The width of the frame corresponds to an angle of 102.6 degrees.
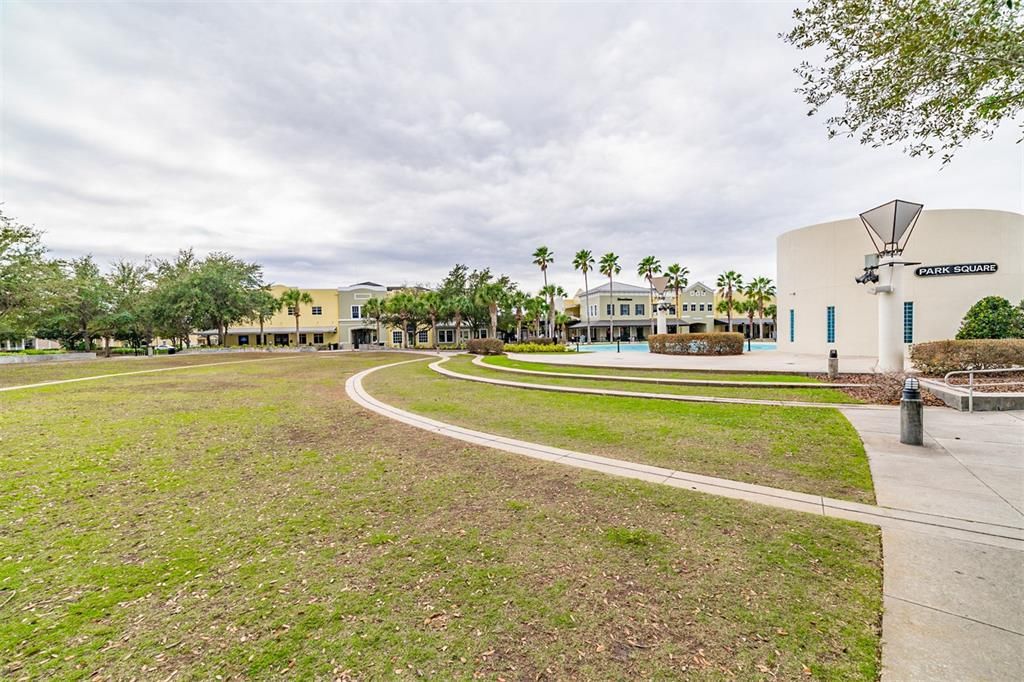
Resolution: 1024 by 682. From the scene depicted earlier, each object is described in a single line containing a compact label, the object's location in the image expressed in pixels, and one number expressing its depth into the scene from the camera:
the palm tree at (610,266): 54.38
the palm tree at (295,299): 53.31
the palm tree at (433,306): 45.44
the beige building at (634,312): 58.66
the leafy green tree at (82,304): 30.94
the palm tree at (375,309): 47.81
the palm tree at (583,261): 54.72
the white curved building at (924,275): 19.84
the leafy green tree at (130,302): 38.19
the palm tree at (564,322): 59.31
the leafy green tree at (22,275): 25.46
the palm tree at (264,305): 44.31
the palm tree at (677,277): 53.09
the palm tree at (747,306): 54.50
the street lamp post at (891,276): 13.44
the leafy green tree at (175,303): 38.12
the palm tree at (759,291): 54.77
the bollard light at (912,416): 6.69
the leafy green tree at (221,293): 39.47
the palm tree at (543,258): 52.03
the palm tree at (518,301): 46.88
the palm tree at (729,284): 54.22
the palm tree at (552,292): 47.47
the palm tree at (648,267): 54.29
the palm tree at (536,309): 51.00
